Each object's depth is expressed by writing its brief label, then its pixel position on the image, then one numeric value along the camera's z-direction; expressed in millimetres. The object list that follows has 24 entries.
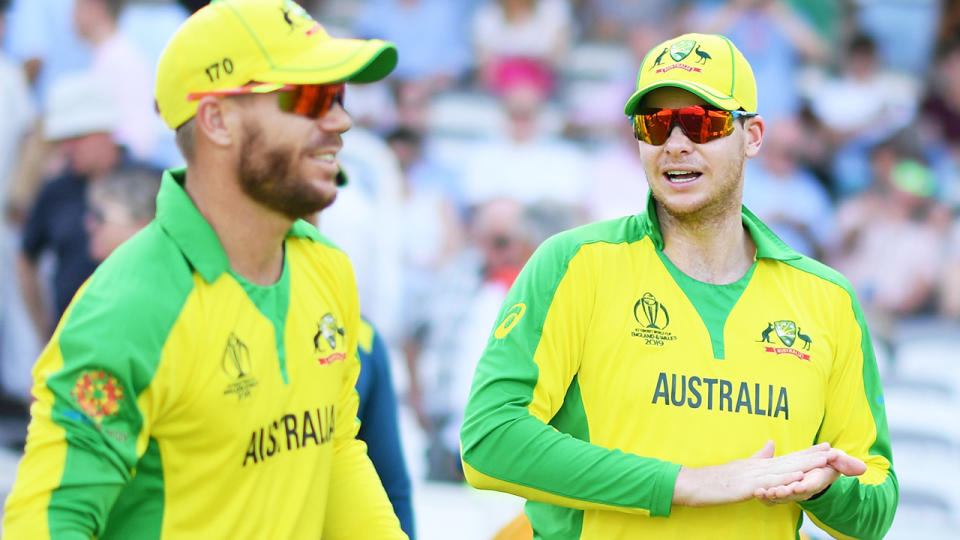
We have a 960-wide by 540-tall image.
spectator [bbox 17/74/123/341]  13930
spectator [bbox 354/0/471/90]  19297
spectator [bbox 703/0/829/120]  18062
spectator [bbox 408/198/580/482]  14969
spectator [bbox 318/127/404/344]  11648
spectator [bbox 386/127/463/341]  16578
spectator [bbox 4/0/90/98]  15828
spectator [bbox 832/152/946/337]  16297
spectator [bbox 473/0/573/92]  18984
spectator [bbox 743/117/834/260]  16750
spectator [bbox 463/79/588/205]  17406
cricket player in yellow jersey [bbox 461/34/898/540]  5492
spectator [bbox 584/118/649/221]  17031
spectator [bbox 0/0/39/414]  14961
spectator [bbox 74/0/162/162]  15469
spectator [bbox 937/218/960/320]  15945
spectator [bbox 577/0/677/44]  19625
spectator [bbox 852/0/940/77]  19266
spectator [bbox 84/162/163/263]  13187
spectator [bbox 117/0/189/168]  15680
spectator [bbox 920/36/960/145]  18000
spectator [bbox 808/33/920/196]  17937
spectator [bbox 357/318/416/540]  7195
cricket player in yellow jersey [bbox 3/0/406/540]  4207
